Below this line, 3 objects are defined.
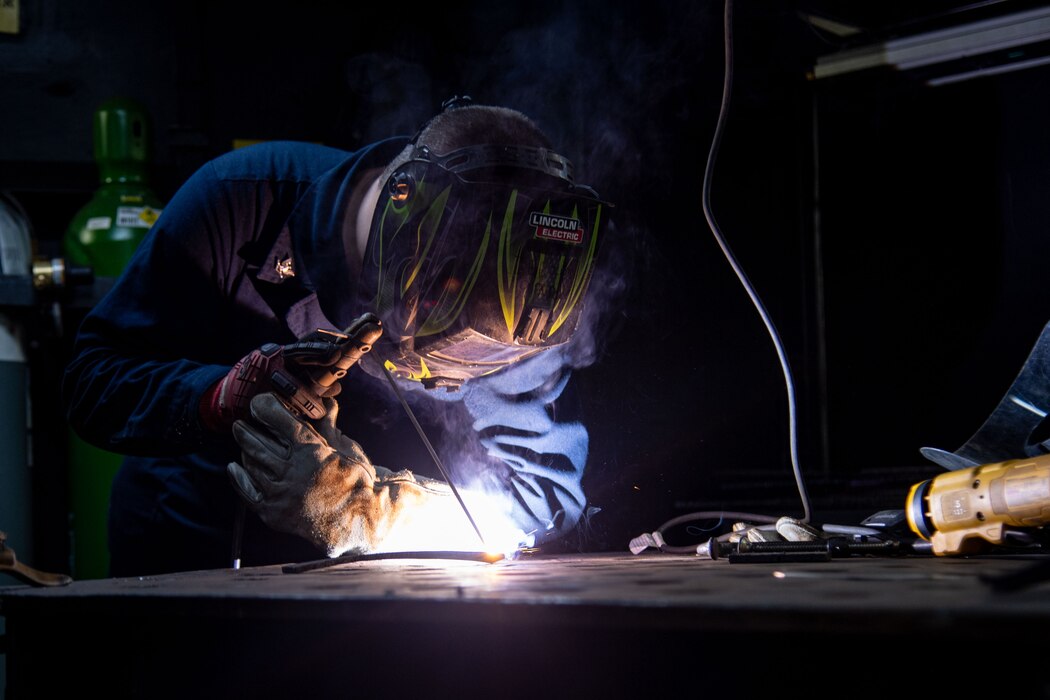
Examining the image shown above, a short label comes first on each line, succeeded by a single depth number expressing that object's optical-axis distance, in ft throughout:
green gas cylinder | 7.54
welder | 4.77
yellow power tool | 3.39
